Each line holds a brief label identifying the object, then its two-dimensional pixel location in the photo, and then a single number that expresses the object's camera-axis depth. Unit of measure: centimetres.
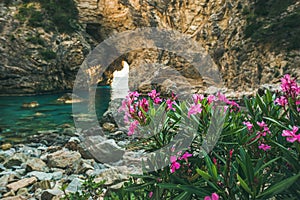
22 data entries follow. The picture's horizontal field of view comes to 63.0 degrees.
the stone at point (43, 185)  456
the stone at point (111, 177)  417
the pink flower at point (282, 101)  175
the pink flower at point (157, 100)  211
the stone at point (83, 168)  550
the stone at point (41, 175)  509
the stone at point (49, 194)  381
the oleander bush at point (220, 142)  134
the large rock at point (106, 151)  635
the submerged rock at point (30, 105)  1983
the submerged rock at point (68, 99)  2308
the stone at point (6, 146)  871
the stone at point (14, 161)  605
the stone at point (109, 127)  1098
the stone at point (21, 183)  460
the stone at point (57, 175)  512
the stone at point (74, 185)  430
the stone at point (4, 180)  478
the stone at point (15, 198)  390
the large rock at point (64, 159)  574
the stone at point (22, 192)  432
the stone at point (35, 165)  566
